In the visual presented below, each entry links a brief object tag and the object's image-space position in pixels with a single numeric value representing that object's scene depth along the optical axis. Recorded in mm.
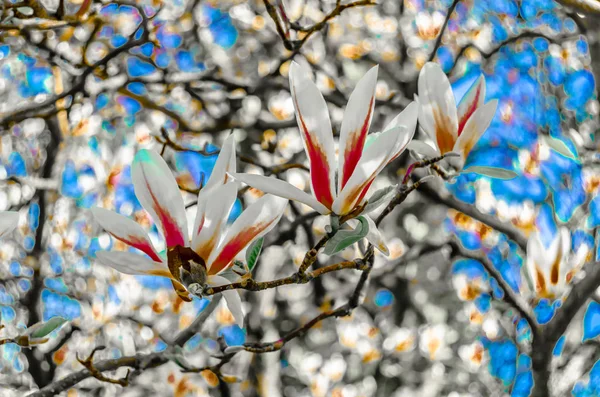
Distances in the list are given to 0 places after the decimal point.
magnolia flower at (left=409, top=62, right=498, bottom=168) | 1302
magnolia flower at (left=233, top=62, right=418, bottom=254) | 1192
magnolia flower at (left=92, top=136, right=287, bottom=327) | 1214
